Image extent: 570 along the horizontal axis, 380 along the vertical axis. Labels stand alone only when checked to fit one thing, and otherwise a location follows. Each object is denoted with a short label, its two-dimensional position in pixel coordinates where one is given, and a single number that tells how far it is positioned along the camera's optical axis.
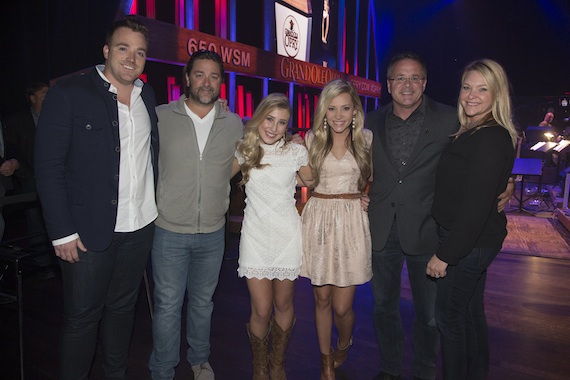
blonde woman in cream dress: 2.35
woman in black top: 1.83
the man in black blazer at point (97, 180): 1.82
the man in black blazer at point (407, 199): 2.27
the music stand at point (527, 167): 7.16
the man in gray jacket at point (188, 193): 2.22
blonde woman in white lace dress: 2.27
